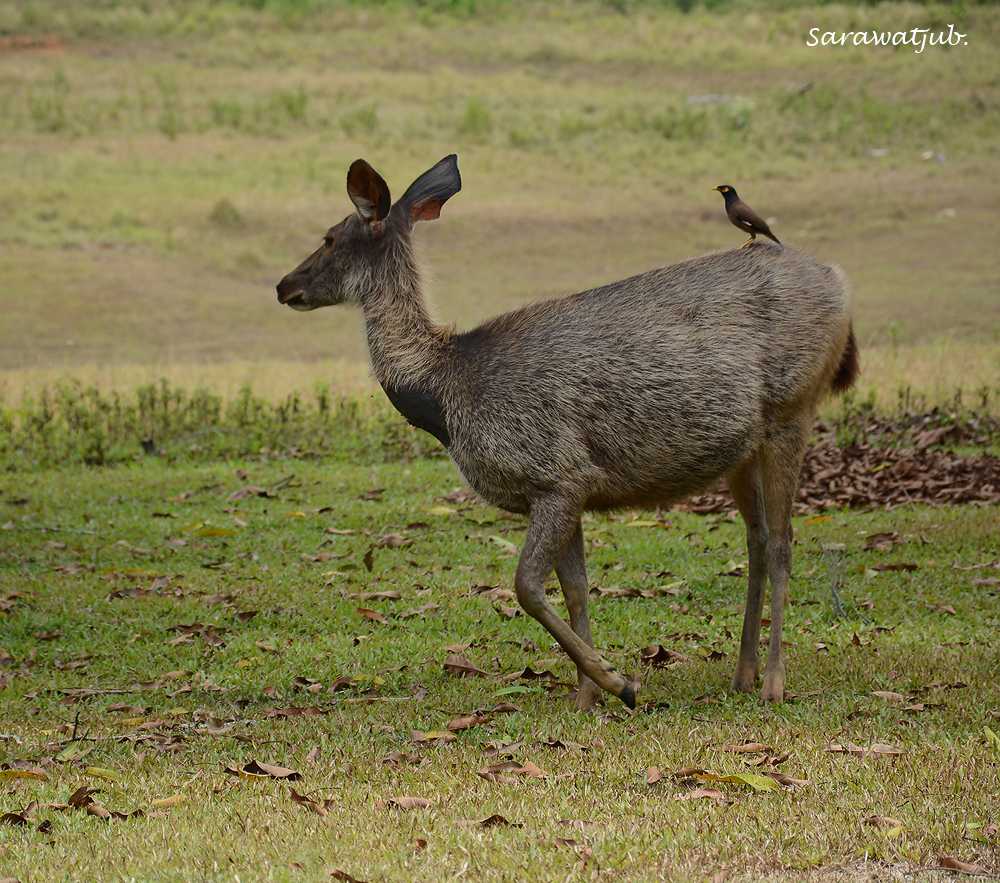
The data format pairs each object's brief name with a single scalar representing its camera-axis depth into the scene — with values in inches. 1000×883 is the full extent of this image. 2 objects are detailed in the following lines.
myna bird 676.7
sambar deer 588.7
